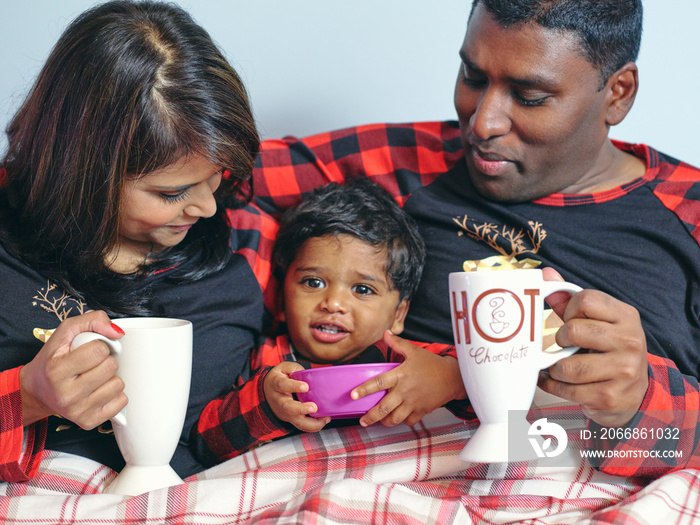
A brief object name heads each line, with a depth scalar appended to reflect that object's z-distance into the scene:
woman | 1.08
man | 1.30
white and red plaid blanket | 0.94
